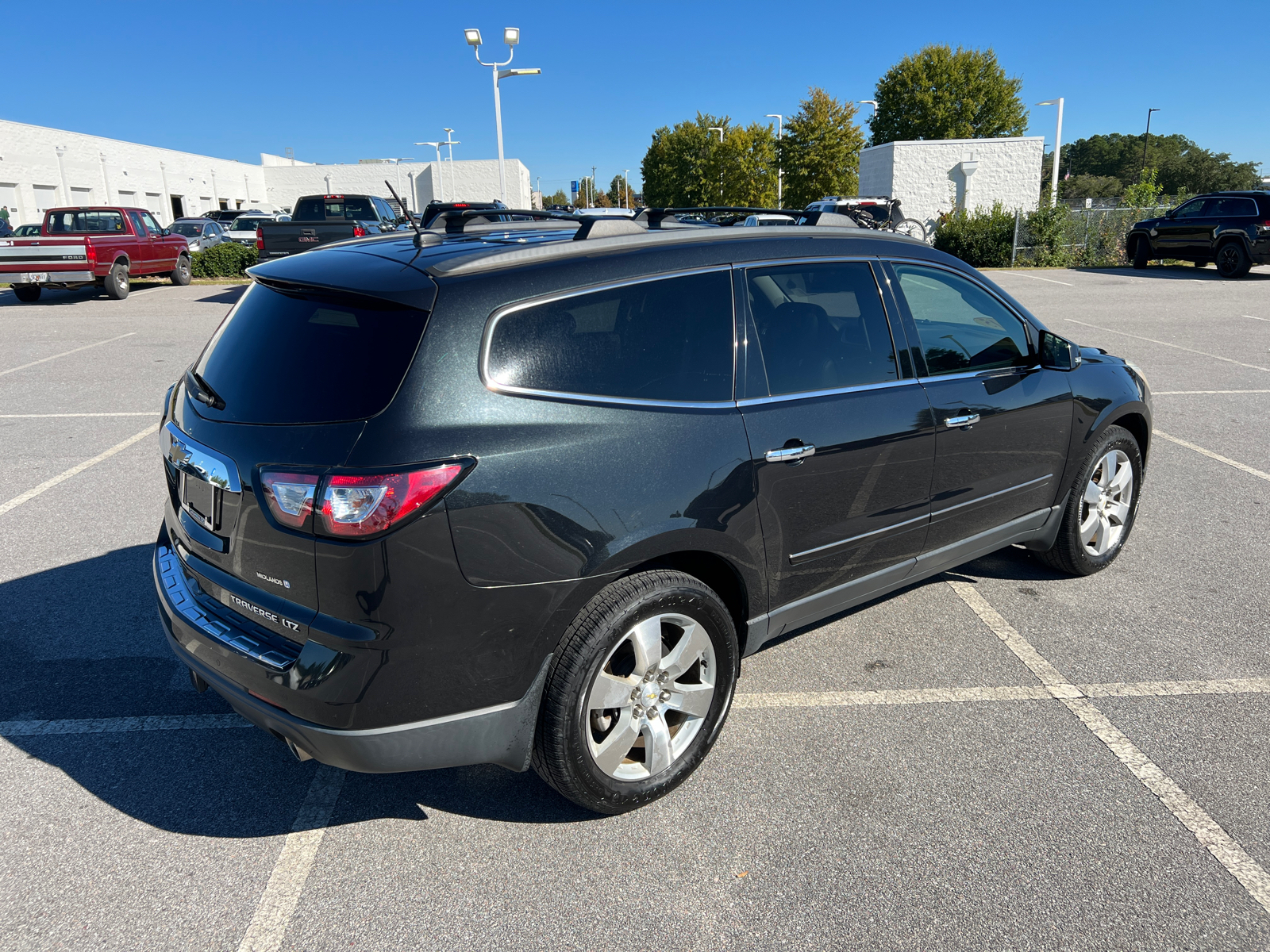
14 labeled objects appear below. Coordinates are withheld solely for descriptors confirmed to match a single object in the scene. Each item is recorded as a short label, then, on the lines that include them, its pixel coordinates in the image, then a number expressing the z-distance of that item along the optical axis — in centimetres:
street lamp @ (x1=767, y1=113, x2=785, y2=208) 4668
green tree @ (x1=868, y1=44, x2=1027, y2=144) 6050
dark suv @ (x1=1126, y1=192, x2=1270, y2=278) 2162
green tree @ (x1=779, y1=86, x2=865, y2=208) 4250
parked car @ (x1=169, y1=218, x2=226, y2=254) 3105
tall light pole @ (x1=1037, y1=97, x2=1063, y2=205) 3472
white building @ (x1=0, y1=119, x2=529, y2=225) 5081
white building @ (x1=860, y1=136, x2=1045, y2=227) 3478
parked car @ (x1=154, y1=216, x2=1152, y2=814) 237
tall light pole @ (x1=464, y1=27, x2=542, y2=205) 2464
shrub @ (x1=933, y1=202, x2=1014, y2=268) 2722
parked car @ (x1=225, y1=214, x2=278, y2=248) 3500
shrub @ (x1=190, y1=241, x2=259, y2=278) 2328
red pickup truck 1719
